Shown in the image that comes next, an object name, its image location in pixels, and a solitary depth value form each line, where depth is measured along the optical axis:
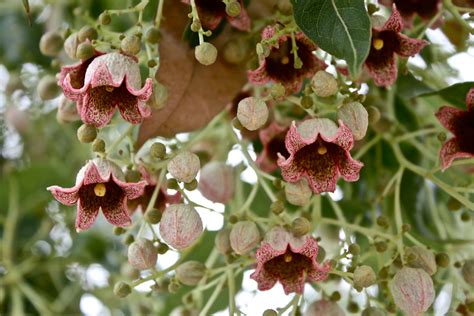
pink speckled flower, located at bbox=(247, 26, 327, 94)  0.24
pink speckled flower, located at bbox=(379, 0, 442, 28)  0.27
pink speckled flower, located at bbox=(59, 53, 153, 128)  0.23
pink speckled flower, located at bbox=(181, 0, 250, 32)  0.25
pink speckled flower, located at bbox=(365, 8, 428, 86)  0.24
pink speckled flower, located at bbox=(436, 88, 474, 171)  0.25
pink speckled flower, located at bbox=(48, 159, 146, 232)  0.23
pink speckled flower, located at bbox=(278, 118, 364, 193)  0.23
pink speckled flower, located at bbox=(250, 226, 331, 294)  0.24
